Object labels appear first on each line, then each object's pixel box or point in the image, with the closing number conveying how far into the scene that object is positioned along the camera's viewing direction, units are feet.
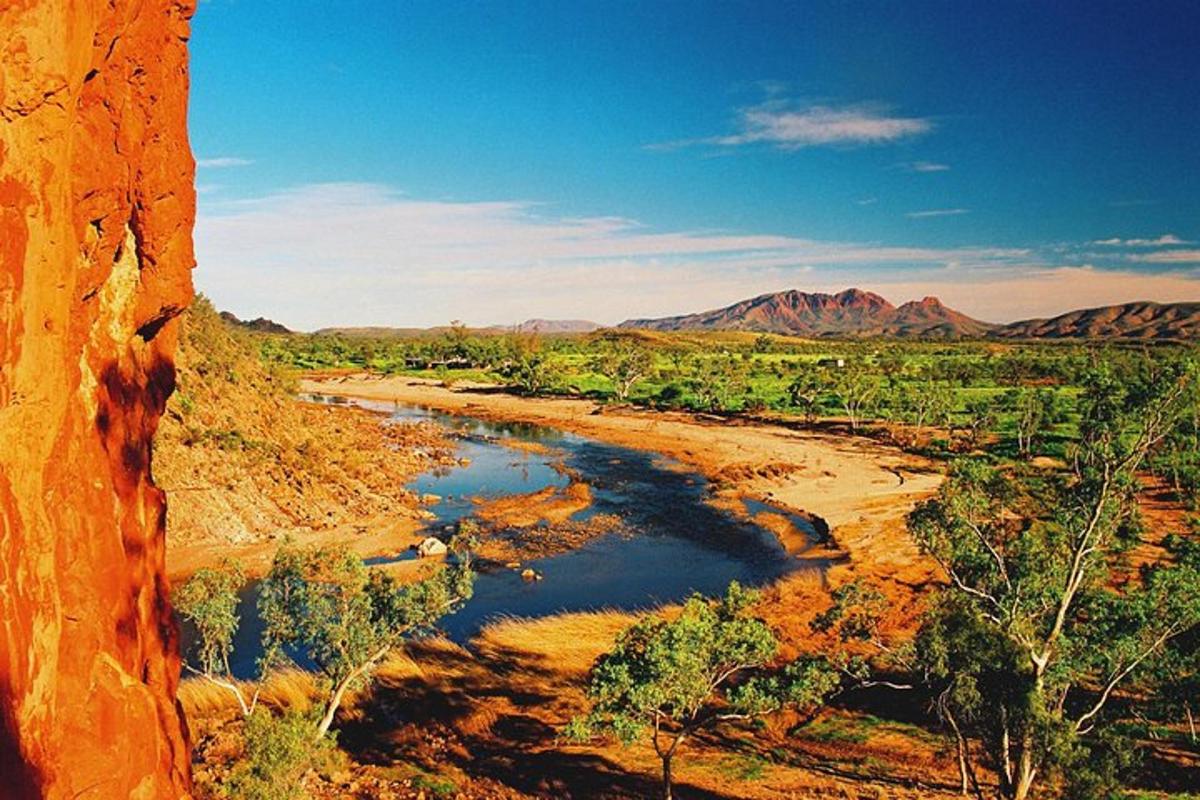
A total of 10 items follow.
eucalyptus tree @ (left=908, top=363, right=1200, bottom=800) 66.44
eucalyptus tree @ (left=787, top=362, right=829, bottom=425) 360.89
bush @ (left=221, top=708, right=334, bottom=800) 65.31
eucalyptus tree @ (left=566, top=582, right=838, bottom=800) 73.26
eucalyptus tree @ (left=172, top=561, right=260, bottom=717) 76.69
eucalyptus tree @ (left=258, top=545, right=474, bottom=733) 82.02
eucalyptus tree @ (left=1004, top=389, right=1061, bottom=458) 288.92
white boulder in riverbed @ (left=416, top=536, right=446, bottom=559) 167.73
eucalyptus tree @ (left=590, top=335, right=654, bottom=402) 441.27
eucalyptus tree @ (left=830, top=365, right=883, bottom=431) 352.49
